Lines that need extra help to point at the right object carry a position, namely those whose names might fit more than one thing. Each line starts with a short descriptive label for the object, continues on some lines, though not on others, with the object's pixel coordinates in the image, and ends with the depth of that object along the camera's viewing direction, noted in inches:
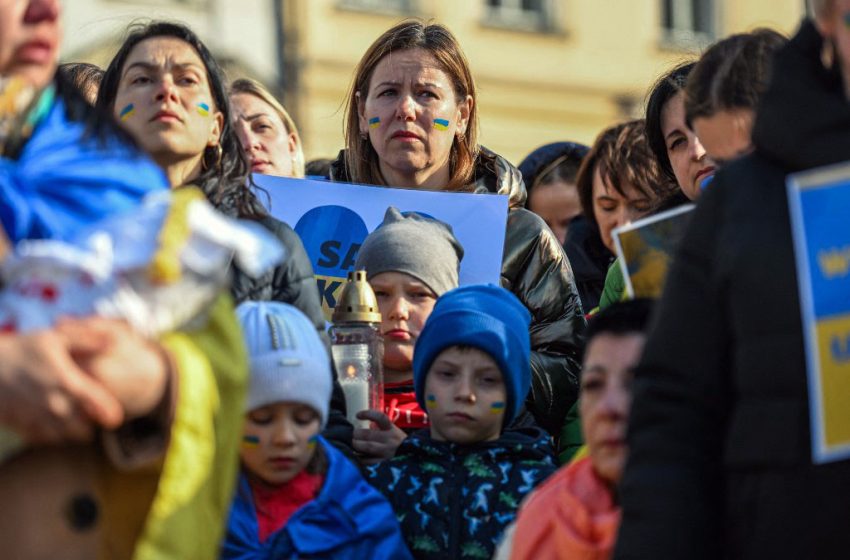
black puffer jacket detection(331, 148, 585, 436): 360.9
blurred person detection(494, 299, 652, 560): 245.9
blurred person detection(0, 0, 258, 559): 207.6
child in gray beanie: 352.1
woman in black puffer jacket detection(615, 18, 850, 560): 217.2
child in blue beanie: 305.6
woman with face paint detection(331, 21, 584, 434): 374.5
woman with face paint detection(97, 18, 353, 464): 313.1
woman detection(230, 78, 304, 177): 429.3
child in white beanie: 284.8
